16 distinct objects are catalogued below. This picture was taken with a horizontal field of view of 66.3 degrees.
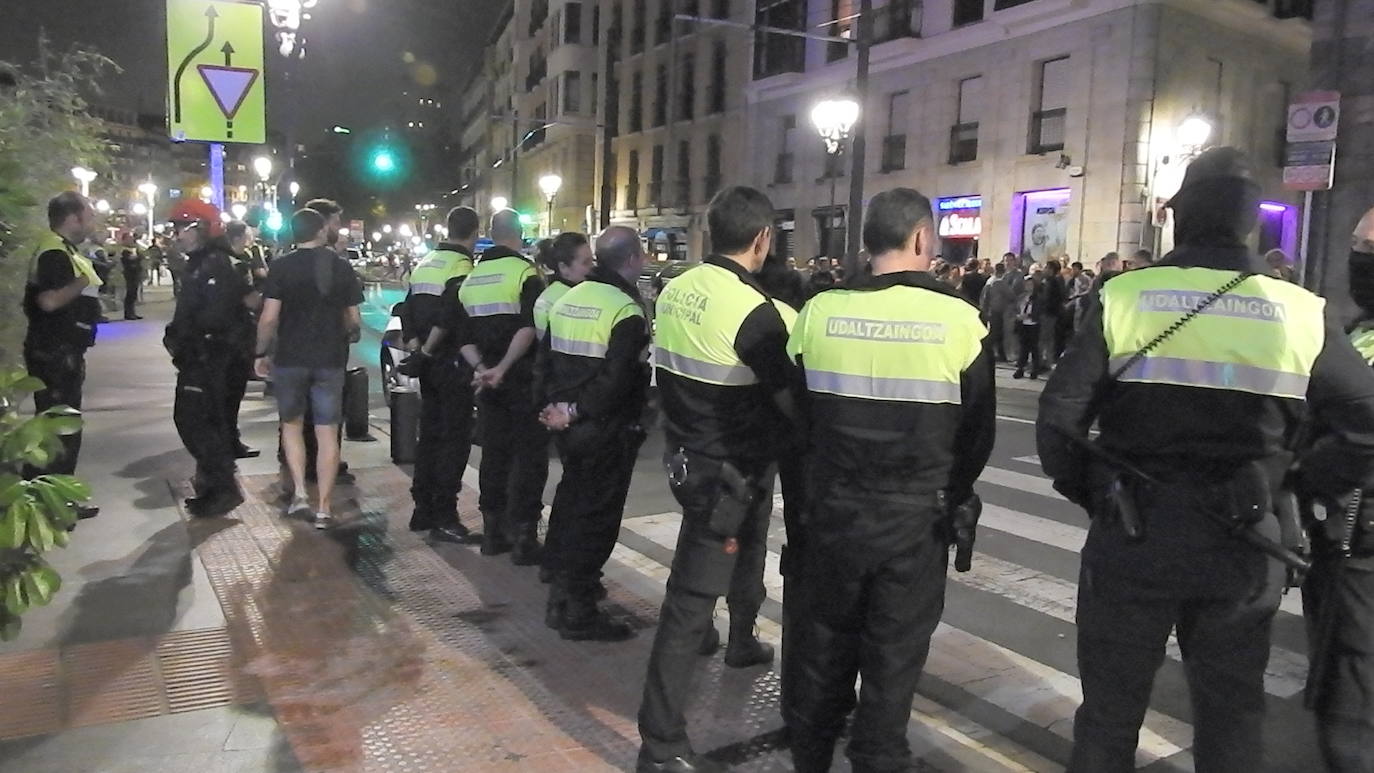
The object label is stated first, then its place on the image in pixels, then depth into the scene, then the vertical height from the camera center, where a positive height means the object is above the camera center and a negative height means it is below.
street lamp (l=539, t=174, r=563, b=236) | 38.22 +2.78
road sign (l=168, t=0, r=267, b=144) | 9.49 +1.59
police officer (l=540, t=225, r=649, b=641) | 4.70 -0.69
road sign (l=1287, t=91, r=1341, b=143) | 10.02 +1.62
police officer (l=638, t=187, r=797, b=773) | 3.49 -0.52
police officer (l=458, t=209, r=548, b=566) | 5.96 -0.70
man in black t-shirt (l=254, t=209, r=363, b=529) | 6.46 -0.51
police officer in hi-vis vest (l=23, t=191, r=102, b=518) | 6.12 -0.38
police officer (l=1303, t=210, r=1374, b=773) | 3.08 -1.02
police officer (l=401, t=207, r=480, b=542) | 6.50 -0.83
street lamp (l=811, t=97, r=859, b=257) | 18.83 +2.75
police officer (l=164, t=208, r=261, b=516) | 6.93 -0.65
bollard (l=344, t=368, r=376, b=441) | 9.62 -1.44
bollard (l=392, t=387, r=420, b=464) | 8.59 -1.39
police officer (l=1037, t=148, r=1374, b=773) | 2.72 -0.42
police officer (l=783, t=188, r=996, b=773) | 3.05 -0.54
